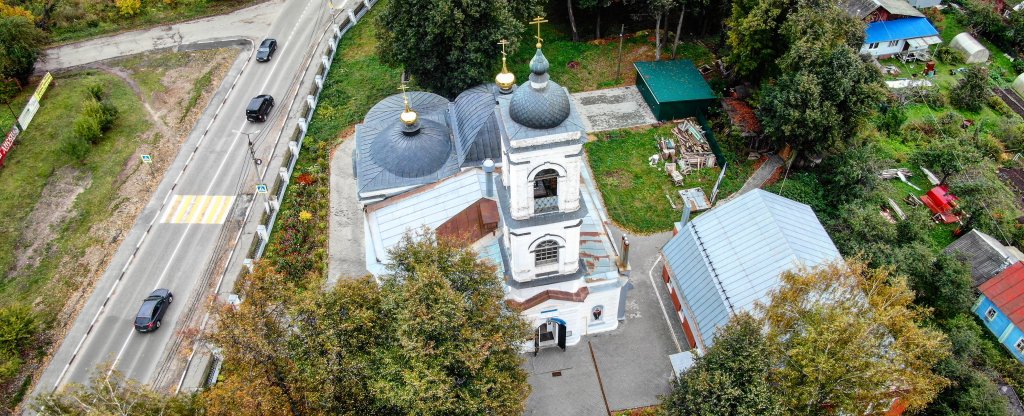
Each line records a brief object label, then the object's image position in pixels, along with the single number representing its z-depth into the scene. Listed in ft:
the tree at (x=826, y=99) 118.21
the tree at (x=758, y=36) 131.62
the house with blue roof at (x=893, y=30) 169.78
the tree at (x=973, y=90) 151.45
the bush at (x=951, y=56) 170.30
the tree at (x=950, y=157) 126.31
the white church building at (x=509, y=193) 81.05
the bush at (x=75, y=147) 136.56
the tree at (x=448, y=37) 133.80
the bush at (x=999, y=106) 153.37
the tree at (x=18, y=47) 153.28
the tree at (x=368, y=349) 72.90
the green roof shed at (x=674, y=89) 145.59
